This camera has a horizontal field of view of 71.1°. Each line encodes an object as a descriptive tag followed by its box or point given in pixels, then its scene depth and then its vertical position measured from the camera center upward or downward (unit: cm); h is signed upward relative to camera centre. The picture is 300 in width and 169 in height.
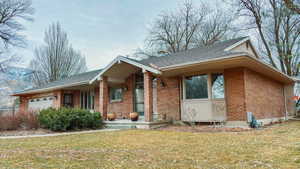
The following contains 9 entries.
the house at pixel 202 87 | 901 +76
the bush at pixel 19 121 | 1010 -80
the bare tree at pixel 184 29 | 2472 +893
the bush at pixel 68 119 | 954 -71
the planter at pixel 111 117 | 1172 -76
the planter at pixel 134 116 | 1064 -67
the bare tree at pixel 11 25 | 2069 +812
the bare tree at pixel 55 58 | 2722 +617
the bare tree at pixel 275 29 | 1870 +663
